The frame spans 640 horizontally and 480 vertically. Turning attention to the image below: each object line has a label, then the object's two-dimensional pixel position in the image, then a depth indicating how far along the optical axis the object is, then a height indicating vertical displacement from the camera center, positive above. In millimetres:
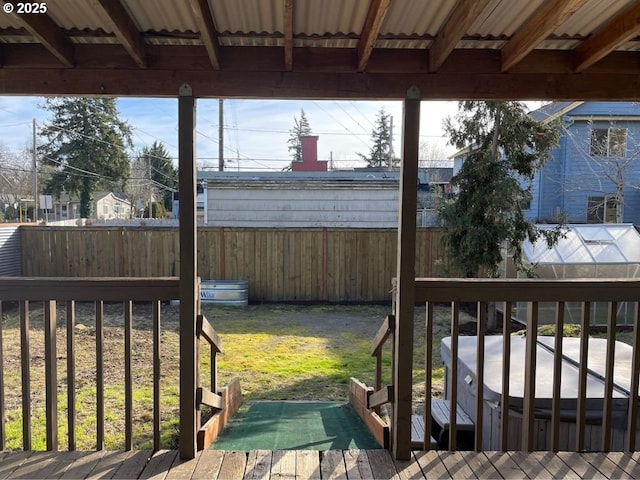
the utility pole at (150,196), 26594 +1754
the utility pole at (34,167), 19953 +2564
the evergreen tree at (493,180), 7309 +791
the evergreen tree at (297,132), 35188 +7865
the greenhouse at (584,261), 7843 -602
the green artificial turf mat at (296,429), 3207 -1632
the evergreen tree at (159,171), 27459 +3472
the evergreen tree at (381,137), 33562 +6822
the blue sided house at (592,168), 11953 +1719
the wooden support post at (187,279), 2258 -276
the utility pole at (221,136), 18328 +3733
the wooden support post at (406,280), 2271 -278
